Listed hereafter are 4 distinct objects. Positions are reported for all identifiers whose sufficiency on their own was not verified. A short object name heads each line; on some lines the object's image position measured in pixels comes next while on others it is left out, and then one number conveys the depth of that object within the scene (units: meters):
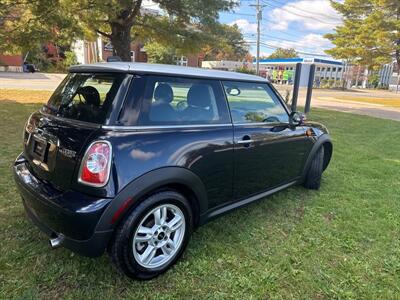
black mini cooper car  2.03
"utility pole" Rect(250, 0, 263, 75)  35.43
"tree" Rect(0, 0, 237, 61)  8.13
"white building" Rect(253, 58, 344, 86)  56.22
